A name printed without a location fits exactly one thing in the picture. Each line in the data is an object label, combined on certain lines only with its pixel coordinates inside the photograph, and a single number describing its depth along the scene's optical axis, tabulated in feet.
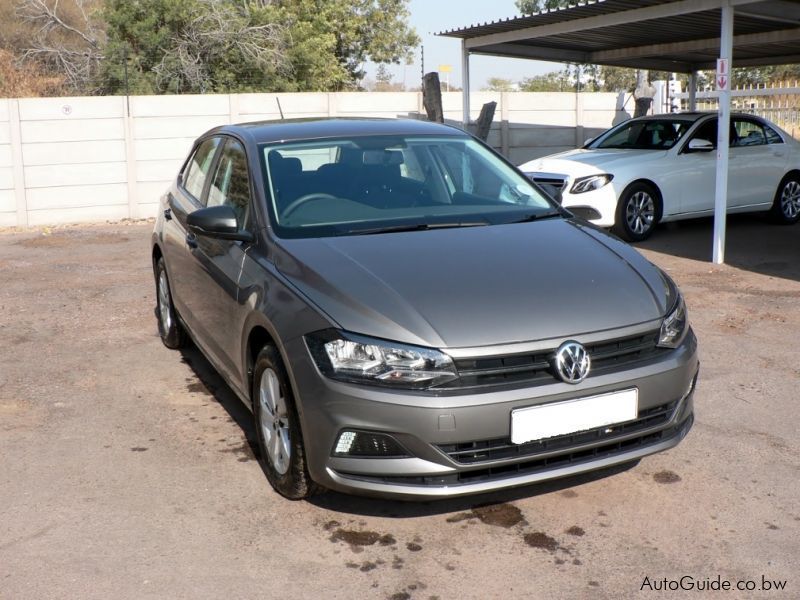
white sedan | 35.63
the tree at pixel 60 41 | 77.25
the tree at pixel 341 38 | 80.43
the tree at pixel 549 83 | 144.01
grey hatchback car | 11.27
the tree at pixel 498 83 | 213.71
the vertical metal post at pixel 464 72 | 45.73
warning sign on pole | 31.40
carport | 32.53
